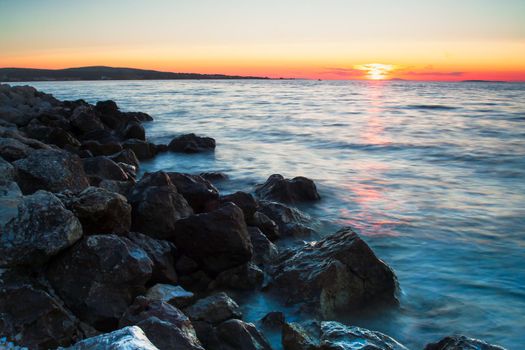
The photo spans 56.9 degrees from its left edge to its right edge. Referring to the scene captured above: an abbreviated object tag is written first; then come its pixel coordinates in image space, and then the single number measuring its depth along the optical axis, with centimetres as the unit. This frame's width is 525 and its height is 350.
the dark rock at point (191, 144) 1739
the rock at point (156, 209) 640
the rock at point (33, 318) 387
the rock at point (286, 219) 801
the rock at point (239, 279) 599
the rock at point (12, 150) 771
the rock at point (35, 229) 442
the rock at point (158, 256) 554
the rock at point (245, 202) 755
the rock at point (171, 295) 488
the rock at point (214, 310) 468
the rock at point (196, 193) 792
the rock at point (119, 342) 232
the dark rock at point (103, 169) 855
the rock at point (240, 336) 426
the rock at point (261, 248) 671
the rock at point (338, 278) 560
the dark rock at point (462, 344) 400
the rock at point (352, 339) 409
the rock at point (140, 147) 1555
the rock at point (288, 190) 1007
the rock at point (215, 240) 593
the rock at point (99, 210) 512
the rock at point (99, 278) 446
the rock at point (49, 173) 617
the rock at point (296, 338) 442
